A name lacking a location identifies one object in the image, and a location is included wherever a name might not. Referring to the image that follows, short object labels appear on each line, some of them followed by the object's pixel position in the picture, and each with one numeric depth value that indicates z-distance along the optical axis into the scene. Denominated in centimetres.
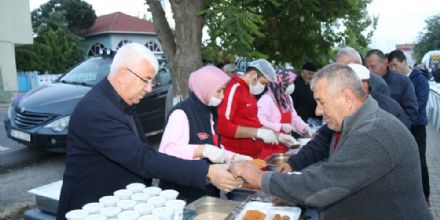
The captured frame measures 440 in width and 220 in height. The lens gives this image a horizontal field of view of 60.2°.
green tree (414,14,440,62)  4788
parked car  625
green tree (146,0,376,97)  456
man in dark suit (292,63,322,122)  616
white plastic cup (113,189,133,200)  183
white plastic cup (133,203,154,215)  167
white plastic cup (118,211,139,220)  160
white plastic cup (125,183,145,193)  192
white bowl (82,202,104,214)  168
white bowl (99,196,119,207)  176
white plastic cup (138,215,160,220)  158
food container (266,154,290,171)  359
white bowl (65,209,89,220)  161
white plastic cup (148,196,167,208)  174
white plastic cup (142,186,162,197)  188
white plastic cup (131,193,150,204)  180
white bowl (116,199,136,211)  172
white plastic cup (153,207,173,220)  161
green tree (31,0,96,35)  2998
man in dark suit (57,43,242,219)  209
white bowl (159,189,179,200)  183
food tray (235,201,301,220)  233
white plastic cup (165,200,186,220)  172
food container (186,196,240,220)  241
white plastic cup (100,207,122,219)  163
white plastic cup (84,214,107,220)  159
